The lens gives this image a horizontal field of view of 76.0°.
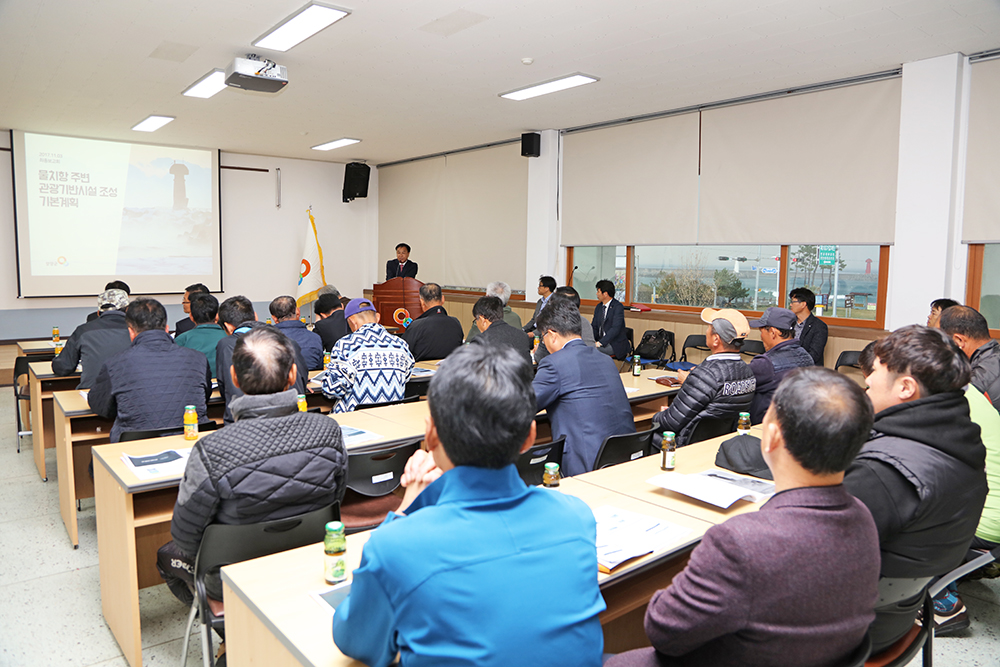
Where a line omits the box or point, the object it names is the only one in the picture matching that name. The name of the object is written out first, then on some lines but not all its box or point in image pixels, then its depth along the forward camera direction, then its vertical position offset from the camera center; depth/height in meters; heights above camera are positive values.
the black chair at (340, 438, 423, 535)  2.60 -0.85
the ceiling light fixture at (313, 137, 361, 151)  9.10 +1.92
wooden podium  9.03 -0.28
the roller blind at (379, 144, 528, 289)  9.01 +0.99
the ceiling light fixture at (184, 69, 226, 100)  5.78 +1.80
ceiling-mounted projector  5.13 +1.62
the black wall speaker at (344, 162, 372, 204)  10.98 +1.67
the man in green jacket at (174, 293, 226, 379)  4.33 -0.39
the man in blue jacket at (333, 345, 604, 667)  1.09 -0.49
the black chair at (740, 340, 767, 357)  6.33 -0.64
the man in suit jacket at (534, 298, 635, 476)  3.12 -0.59
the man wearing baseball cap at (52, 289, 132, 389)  4.41 -0.51
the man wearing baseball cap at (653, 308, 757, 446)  3.26 -0.58
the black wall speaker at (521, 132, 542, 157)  8.17 +1.73
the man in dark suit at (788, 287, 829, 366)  5.73 -0.38
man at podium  9.65 +0.19
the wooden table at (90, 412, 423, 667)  2.49 -1.01
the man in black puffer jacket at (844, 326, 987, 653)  1.64 -0.51
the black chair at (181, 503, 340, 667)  2.02 -0.87
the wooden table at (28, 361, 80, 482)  4.74 -0.98
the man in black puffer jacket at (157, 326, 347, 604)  1.98 -0.59
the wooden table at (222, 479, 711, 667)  1.42 -0.79
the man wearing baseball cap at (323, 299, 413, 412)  3.92 -0.57
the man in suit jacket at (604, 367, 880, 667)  1.16 -0.53
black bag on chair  7.02 -0.69
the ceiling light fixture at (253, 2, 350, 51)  4.23 +1.74
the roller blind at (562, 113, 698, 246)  6.98 +1.13
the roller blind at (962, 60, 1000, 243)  4.84 +0.98
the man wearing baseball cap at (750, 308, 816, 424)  3.57 -0.43
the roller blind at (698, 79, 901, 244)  5.50 +1.09
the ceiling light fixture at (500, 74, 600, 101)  5.78 +1.82
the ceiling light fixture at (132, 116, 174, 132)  7.66 +1.84
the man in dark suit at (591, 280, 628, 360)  7.07 -0.48
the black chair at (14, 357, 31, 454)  5.53 -1.03
